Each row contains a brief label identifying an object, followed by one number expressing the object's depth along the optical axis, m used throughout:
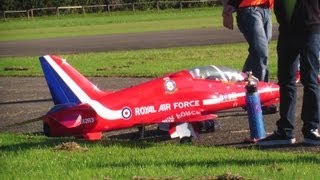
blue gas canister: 13.29
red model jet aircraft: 13.77
